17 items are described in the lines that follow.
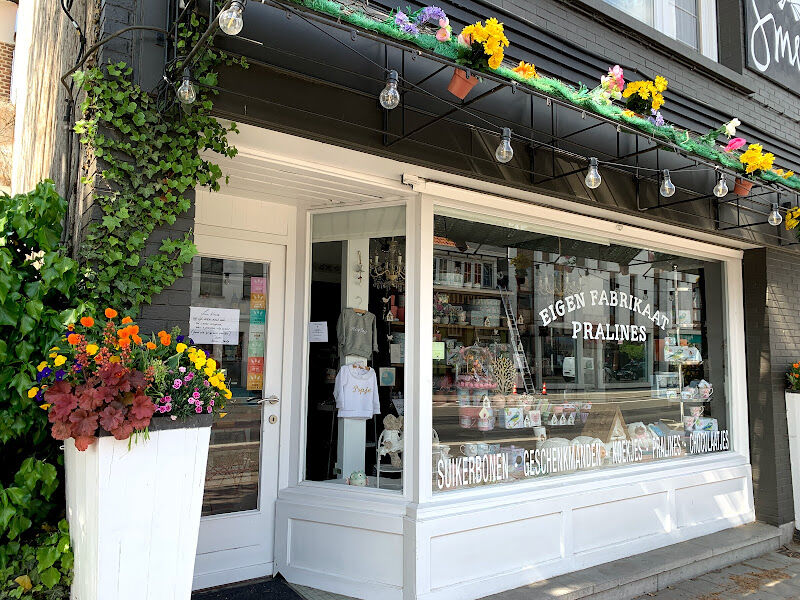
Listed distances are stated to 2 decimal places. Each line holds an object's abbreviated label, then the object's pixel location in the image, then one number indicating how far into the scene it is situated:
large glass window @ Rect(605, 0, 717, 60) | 5.85
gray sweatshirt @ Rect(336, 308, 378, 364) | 4.48
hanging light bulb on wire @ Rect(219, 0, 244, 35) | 2.25
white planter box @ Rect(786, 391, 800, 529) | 6.15
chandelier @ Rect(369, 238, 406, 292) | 4.37
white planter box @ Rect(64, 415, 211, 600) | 2.31
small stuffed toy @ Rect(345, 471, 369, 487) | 4.33
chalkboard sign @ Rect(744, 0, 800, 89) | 6.47
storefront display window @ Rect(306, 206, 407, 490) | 4.38
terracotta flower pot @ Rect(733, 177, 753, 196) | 5.12
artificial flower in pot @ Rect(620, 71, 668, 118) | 4.27
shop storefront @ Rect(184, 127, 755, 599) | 4.06
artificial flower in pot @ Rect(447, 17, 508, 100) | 3.13
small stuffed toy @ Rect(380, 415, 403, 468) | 4.30
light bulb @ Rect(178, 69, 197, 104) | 2.61
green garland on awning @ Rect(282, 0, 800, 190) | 2.83
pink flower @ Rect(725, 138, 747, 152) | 4.69
